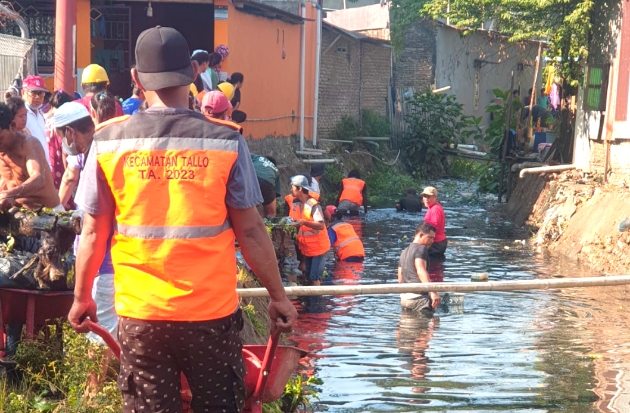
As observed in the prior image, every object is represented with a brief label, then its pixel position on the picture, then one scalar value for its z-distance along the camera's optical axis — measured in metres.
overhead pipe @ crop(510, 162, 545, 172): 20.44
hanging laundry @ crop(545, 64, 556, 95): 19.45
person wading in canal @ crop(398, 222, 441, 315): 10.84
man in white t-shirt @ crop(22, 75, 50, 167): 8.68
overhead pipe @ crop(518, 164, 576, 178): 18.41
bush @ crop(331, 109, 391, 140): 26.97
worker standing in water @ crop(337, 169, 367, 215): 18.72
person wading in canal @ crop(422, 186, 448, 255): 13.95
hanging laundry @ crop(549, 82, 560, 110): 21.08
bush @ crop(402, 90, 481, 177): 28.17
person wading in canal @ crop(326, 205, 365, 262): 13.70
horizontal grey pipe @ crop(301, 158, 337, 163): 21.25
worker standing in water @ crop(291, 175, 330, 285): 11.88
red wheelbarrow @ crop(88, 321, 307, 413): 4.54
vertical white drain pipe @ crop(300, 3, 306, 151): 22.60
